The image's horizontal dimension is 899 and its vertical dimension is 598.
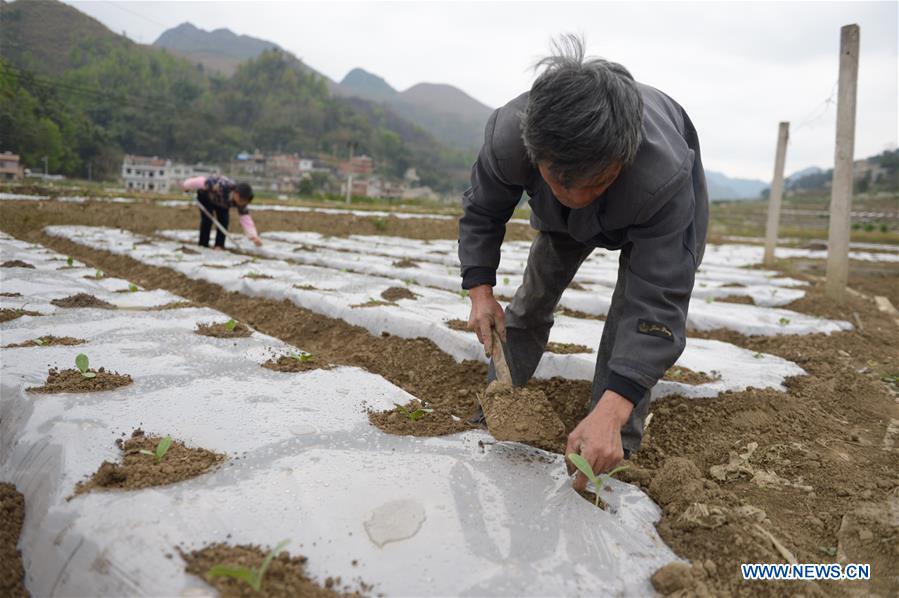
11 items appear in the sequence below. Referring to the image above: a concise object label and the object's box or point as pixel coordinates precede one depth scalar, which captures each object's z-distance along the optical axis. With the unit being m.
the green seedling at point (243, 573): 1.23
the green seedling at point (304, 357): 2.75
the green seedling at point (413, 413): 2.18
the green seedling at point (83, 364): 2.32
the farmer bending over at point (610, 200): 1.44
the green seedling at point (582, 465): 1.57
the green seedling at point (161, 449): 1.75
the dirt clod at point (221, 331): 3.14
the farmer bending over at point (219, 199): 7.74
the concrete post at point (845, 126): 5.87
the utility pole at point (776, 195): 9.66
